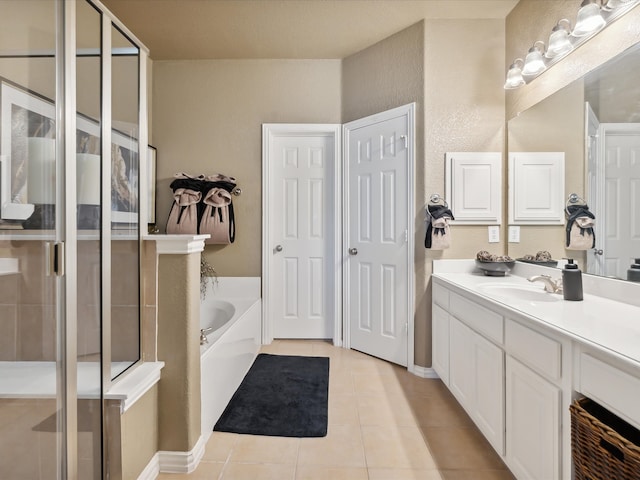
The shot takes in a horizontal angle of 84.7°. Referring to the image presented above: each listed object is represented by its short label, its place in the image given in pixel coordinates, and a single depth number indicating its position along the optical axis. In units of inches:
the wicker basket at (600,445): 34.3
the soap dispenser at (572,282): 65.1
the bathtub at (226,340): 73.2
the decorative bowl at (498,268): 97.3
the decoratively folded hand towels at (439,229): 98.7
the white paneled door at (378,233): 110.2
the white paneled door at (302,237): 134.9
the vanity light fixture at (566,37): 65.3
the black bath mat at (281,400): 77.3
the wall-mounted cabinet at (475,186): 104.4
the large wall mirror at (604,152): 61.6
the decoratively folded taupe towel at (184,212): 123.4
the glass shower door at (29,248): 36.0
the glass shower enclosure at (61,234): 36.7
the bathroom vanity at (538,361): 40.5
